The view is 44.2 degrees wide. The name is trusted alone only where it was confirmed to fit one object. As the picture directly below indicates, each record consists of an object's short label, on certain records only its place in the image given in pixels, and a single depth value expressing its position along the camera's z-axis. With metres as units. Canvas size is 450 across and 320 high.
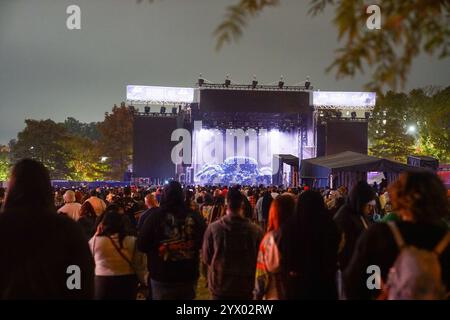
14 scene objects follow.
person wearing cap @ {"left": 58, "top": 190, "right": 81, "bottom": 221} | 7.80
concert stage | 33.56
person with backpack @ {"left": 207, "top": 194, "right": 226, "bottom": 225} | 9.62
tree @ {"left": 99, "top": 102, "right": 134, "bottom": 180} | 58.69
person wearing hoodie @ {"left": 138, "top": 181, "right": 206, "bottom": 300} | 4.43
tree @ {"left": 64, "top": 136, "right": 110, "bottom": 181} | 58.03
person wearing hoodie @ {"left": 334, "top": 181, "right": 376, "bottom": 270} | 4.62
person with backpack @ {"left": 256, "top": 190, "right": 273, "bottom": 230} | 10.50
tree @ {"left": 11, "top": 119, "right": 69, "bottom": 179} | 57.97
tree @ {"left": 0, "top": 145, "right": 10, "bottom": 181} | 56.32
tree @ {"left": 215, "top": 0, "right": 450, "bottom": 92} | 2.29
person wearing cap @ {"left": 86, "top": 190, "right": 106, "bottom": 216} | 7.94
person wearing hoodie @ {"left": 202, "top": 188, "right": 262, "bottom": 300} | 4.41
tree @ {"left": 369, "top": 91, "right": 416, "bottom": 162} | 51.31
